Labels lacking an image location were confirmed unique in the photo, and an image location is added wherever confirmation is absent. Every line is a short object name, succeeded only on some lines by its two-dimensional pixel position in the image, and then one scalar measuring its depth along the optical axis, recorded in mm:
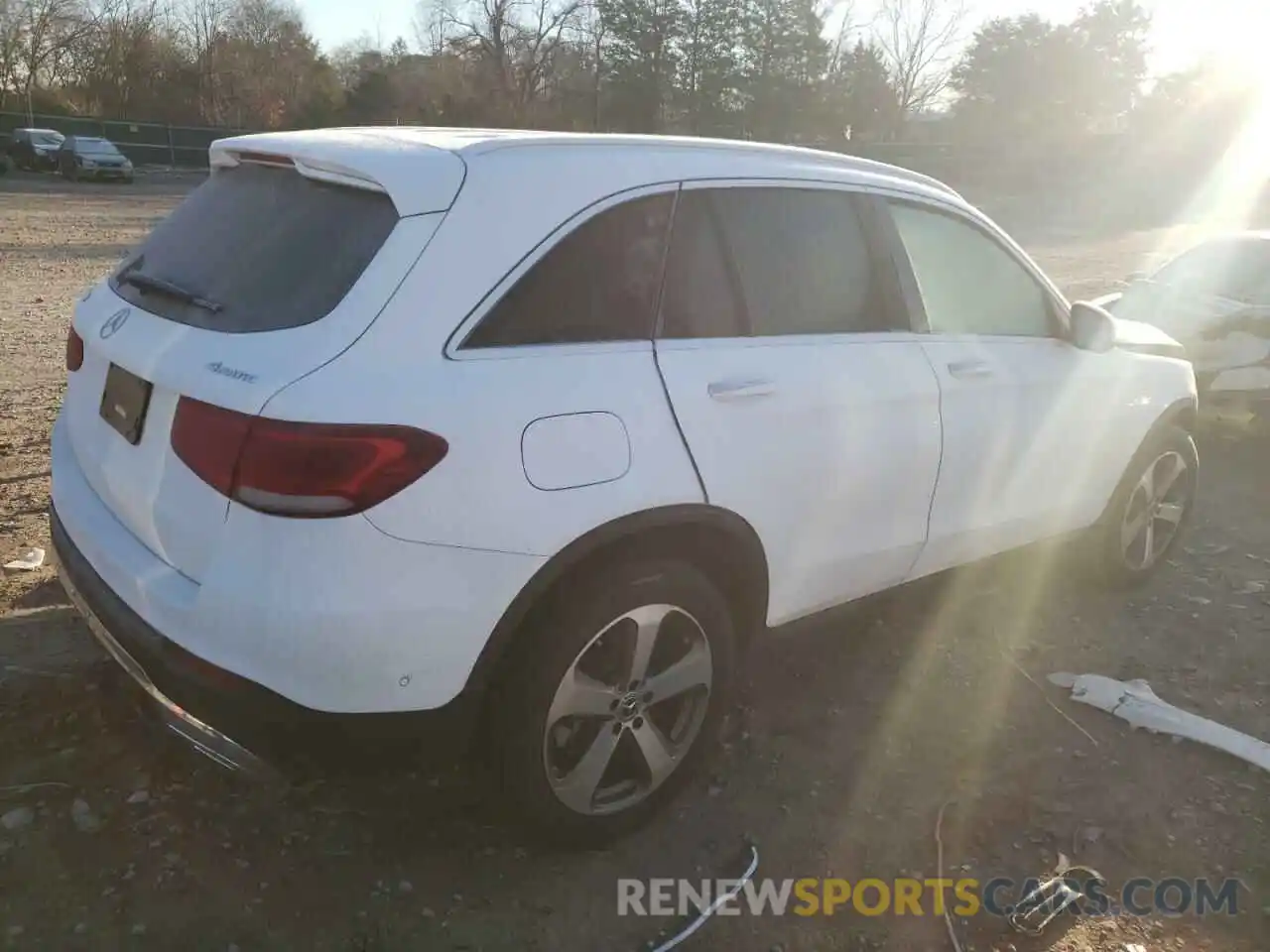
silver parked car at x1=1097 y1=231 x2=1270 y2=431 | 7090
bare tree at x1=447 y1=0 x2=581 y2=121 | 60562
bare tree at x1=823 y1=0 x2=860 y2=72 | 54375
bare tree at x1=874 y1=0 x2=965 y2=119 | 69938
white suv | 2293
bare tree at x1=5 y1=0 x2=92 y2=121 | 51562
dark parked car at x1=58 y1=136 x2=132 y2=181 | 34156
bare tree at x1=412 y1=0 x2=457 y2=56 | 62781
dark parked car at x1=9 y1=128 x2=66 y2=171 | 35719
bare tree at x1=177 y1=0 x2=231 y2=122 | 54219
